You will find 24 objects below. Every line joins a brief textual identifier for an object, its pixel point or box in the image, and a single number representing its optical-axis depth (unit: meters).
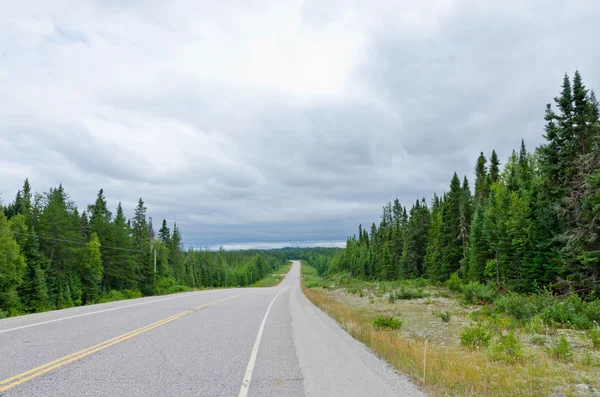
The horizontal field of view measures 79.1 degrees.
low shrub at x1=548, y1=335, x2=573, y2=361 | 10.09
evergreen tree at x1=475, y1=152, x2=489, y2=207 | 60.16
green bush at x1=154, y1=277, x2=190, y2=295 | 60.25
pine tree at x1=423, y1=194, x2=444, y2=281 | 54.78
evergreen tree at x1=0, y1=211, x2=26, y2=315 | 31.55
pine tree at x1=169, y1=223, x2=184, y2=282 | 86.14
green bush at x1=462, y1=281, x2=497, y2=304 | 28.45
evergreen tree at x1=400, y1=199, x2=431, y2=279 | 67.06
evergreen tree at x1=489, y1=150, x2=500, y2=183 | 66.12
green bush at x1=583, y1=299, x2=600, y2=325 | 17.23
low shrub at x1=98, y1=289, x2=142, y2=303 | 44.28
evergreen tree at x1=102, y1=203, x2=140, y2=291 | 52.06
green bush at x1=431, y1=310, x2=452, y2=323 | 18.77
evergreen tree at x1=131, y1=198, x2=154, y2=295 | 60.41
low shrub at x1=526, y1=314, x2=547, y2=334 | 15.46
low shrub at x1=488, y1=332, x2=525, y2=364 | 9.69
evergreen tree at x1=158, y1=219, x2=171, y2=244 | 97.50
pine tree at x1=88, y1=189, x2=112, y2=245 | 52.56
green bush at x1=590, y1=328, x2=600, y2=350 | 12.16
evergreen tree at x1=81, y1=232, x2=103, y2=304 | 45.75
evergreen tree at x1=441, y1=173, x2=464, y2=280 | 52.03
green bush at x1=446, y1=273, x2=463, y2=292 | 40.89
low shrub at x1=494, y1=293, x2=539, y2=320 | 19.78
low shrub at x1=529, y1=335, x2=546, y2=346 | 12.43
